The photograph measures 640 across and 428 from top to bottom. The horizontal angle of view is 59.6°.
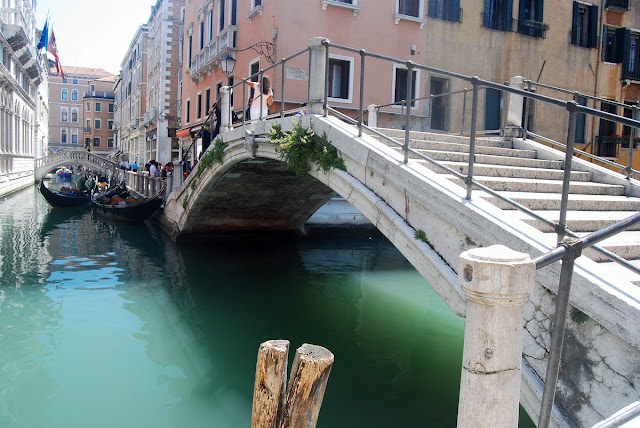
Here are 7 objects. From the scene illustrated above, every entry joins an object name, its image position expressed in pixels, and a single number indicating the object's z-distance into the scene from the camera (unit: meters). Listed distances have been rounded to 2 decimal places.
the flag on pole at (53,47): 24.89
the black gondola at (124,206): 12.85
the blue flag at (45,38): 23.58
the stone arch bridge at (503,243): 2.38
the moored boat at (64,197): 16.66
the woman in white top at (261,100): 7.28
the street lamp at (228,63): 10.18
